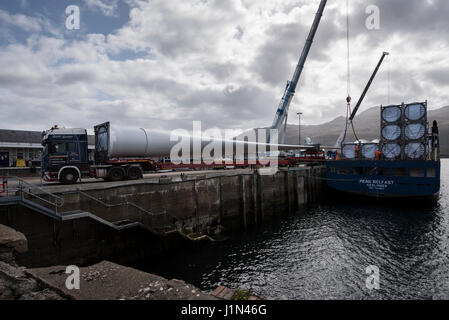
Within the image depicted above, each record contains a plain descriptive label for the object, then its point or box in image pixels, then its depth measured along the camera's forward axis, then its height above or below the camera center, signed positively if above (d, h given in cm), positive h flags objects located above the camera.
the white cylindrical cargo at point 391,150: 2752 +74
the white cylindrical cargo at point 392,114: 2780 +517
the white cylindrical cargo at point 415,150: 2594 +66
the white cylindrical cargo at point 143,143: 1658 +129
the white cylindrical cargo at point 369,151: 2992 +74
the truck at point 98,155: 1479 +32
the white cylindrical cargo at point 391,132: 2763 +288
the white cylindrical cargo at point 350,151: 3195 +80
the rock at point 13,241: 652 -230
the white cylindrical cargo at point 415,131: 2600 +287
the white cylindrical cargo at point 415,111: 2606 +510
